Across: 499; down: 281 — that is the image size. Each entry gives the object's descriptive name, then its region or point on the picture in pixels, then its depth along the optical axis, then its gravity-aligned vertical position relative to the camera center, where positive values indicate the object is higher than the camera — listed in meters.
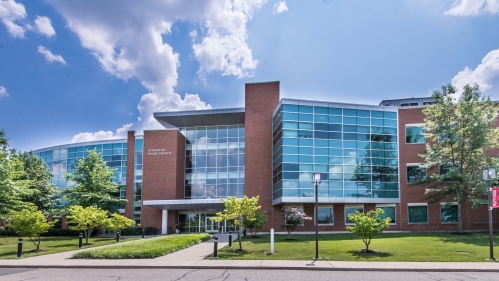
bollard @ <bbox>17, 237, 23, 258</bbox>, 17.94 -3.26
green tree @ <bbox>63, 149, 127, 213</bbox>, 39.66 -0.44
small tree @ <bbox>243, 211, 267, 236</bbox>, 26.80 -2.80
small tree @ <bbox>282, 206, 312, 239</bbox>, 26.27 -2.31
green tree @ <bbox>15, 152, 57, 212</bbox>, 44.19 +0.16
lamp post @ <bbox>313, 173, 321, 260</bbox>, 17.16 +0.33
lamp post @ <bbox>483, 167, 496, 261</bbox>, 16.31 +0.49
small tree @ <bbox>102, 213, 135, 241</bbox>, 29.89 -3.31
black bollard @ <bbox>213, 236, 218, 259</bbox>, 16.44 -3.06
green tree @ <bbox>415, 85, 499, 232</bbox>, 29.16 +3.59
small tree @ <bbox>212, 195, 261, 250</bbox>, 19.36 -1.26
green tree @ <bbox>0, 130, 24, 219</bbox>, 27.99 -0.17
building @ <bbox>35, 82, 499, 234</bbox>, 33.81 +2.24
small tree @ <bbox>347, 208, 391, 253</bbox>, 17.48 -1.87
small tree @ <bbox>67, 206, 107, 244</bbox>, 24.92 -2.26
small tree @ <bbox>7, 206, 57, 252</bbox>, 21.11 -2.40
